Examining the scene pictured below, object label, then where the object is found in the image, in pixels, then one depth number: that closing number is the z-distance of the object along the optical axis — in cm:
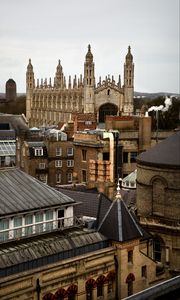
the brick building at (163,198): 3681
